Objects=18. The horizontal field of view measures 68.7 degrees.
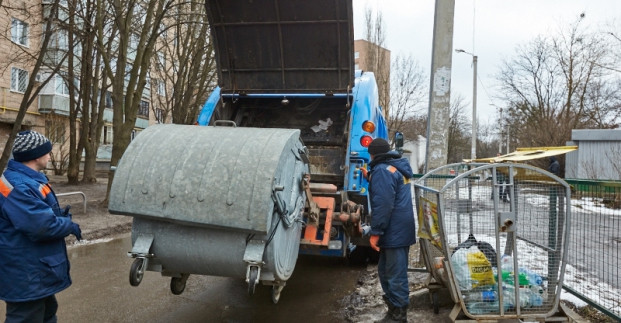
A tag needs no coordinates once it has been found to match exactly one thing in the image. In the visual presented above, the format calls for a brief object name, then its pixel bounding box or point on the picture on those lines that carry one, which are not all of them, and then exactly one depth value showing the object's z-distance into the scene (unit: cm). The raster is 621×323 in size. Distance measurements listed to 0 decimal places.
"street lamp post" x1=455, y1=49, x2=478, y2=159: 2325
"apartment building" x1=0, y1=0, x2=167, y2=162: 2033
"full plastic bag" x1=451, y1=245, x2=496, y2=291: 358
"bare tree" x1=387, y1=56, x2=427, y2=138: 2816
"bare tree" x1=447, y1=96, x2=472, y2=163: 3922
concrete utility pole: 555
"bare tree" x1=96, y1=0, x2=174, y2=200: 1035
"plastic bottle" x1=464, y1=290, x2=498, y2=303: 354
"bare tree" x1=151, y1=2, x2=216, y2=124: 1493
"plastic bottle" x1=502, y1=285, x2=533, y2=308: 349
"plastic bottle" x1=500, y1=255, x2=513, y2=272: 358
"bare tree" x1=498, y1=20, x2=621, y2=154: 2073
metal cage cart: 344
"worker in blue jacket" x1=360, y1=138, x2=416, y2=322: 395
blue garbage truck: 286
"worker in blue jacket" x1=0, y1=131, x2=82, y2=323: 262
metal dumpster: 281
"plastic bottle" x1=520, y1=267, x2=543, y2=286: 360
